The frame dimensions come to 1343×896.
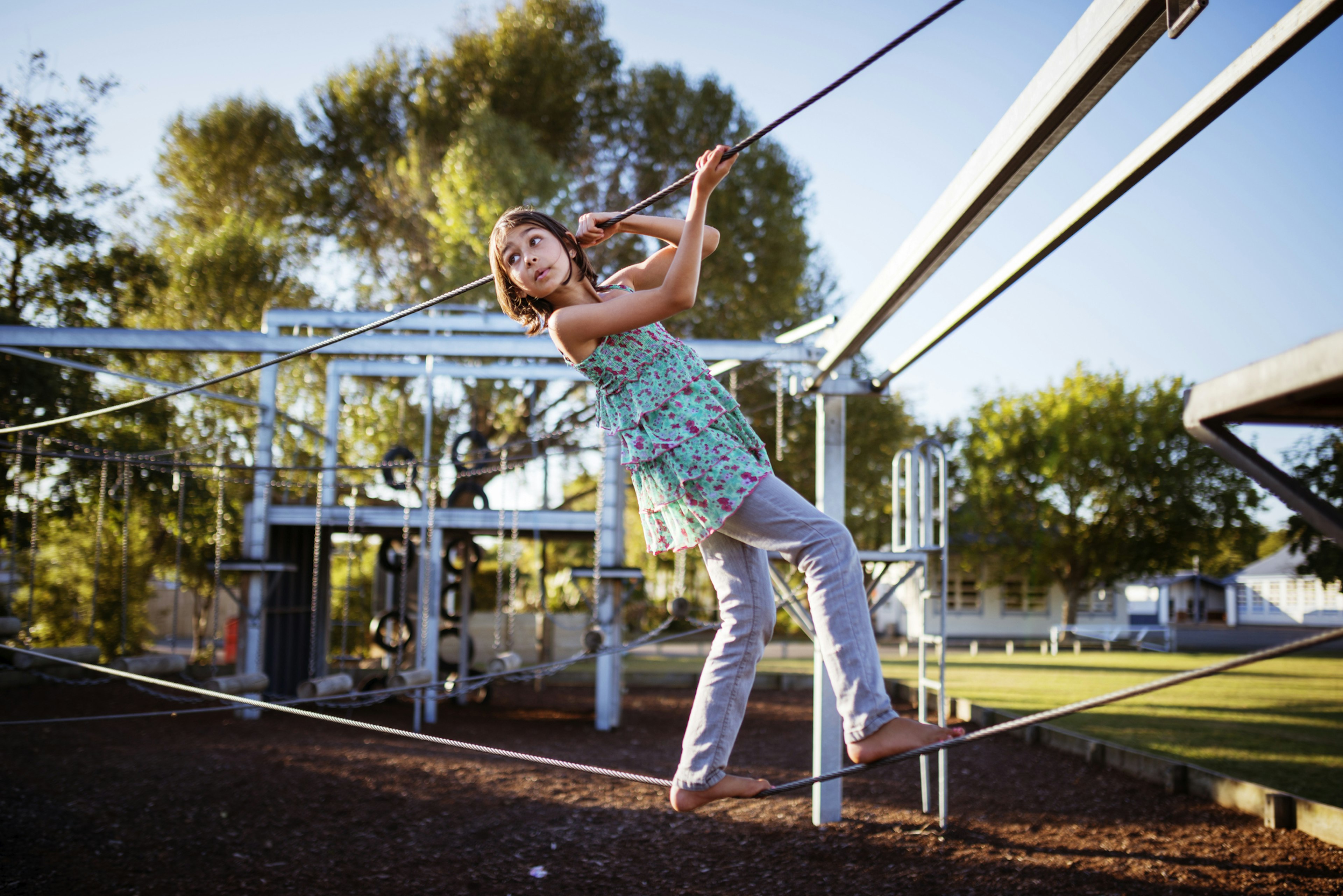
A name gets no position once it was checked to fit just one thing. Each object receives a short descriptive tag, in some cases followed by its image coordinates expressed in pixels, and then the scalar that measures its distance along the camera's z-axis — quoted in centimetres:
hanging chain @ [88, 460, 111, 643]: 678
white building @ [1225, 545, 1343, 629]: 4441
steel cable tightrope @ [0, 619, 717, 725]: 480
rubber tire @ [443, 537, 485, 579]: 1140
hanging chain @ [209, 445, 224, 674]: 782
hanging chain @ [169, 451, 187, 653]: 682
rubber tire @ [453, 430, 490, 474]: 1119
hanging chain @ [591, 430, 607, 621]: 912
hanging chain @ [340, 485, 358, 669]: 880
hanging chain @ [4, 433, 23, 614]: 920
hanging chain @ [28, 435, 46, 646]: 659
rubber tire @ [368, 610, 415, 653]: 1223
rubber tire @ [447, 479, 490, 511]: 1175
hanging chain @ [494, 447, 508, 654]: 815
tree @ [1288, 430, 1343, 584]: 867
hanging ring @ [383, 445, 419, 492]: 1074
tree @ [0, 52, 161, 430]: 1239
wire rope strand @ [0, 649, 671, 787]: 234
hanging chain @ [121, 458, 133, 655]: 650
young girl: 210
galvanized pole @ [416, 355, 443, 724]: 1020
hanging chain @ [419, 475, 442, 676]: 1020
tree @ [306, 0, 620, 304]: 1788
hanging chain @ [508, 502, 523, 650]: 964
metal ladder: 576
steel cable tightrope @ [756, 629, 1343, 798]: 142
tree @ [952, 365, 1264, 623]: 2755
